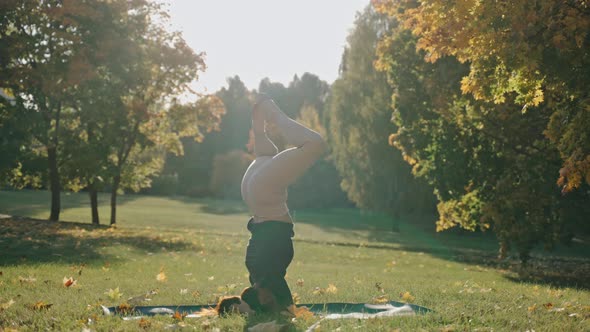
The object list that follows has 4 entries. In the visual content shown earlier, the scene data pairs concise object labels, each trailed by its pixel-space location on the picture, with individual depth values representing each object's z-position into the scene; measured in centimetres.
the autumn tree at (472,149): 1564
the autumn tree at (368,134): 3697
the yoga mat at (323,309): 595
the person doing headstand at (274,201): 573
